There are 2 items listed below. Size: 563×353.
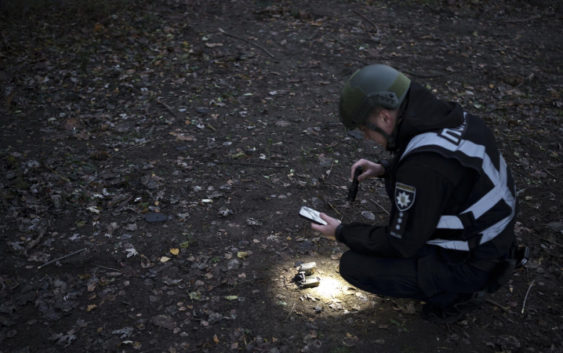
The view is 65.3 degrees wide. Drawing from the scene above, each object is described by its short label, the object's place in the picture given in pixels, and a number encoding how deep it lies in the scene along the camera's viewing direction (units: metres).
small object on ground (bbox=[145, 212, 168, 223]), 4.36
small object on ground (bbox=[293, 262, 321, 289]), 3.70
